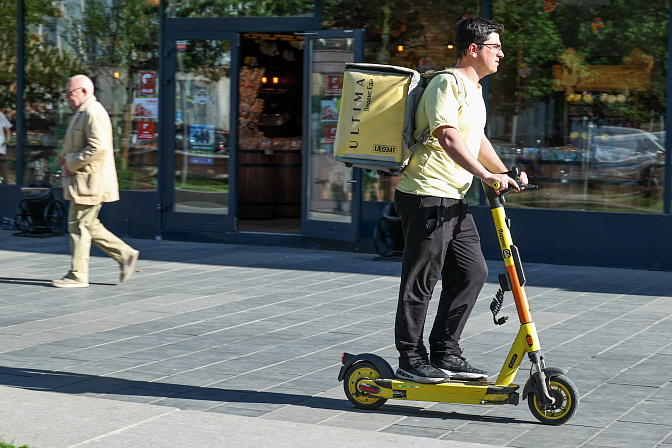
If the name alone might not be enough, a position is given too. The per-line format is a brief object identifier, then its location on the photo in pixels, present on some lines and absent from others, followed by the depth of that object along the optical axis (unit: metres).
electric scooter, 8.30
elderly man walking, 15.89
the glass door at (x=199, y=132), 22.63
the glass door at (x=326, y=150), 20.80
